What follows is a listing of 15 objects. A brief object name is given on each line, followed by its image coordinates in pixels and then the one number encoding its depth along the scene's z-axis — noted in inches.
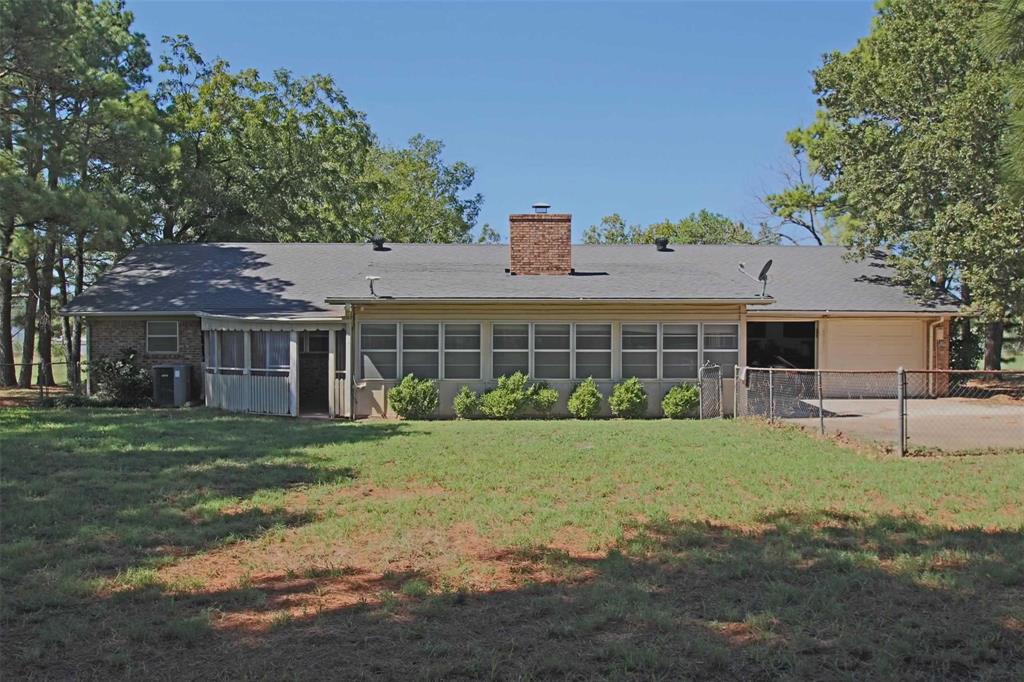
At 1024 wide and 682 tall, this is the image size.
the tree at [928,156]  767.1
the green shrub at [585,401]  667.4
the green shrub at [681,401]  669.3
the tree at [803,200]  1262.3
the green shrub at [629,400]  668.7
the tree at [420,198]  1713.8
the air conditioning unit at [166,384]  754.8
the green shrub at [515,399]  663.1
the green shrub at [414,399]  663.1
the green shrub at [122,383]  762.8
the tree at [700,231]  2209.6
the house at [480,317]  680.4
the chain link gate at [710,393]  677.3
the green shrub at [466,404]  667.4
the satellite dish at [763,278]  708.0
